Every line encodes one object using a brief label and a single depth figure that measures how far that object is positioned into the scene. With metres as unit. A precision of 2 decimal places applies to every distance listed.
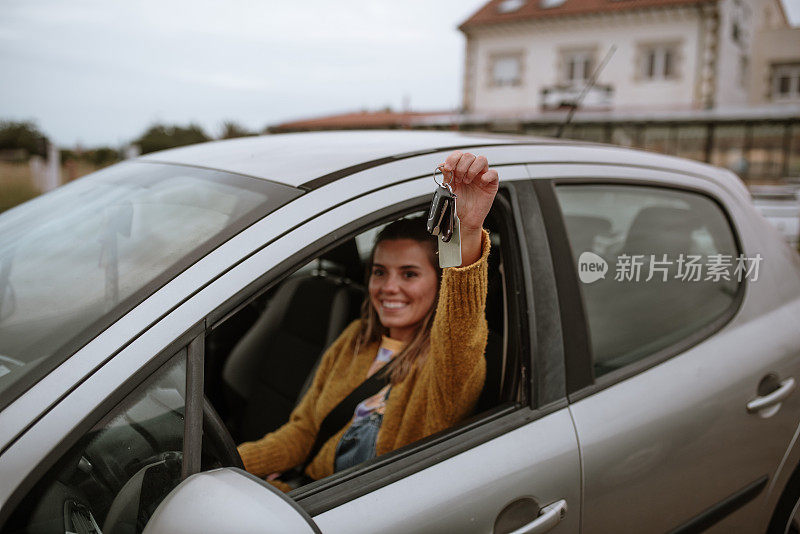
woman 1.21
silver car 0.93
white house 21.42
